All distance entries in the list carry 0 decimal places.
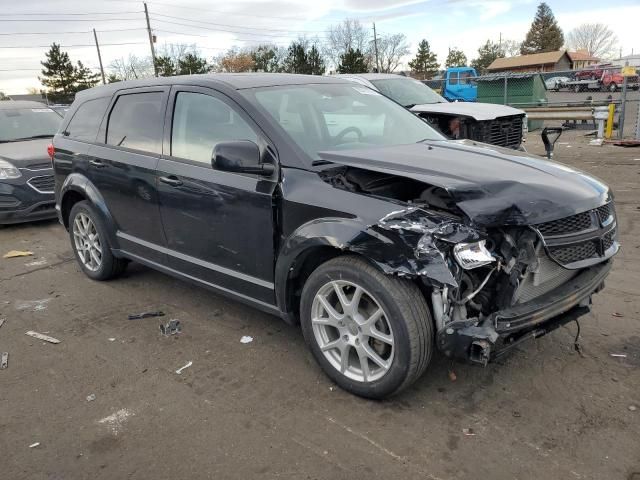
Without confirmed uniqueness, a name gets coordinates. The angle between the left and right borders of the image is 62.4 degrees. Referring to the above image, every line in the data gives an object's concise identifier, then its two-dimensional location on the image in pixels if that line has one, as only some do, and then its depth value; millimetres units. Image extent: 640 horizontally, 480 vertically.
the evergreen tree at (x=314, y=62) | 42125
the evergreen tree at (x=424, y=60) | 70312
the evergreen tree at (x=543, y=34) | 84938
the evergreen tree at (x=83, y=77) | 58594
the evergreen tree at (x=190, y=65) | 48562
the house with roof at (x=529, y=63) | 62200
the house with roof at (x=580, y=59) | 73062
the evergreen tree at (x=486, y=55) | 78625
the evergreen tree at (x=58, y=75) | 58000
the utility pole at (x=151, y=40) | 42597
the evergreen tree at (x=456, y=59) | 78875
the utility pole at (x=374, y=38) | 74738
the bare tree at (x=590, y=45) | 97625
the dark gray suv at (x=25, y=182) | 7457
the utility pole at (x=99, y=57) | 54500
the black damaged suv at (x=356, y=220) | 2752
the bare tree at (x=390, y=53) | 80062
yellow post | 13695
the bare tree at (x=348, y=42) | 75562
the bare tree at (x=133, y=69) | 66838
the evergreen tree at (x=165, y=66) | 49500
